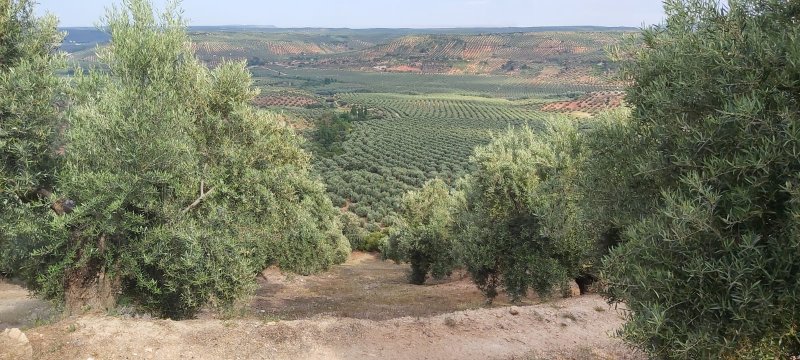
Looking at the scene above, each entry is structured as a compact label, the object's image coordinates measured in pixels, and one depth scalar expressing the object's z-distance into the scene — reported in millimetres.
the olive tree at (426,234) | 26844
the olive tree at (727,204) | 5664
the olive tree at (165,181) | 10469
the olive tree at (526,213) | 15852
